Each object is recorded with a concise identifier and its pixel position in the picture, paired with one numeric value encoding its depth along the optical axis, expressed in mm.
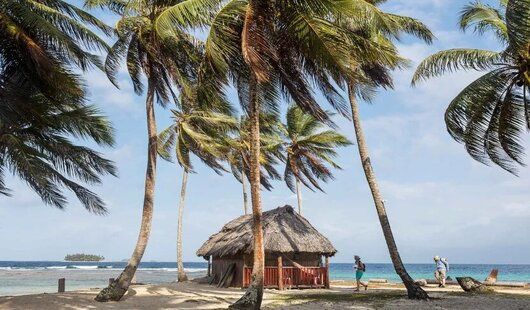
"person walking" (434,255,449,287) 23719
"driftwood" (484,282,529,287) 24984
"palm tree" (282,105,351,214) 32156
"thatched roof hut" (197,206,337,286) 22812
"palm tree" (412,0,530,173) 14172
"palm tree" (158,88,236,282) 23781
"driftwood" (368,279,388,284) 31484
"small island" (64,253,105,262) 147000
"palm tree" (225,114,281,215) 30531
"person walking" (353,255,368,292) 21188
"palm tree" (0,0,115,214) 12461
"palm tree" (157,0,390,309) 12531
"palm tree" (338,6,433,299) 16577
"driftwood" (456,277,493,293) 19422
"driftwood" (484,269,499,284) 25656
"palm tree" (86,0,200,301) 16391
